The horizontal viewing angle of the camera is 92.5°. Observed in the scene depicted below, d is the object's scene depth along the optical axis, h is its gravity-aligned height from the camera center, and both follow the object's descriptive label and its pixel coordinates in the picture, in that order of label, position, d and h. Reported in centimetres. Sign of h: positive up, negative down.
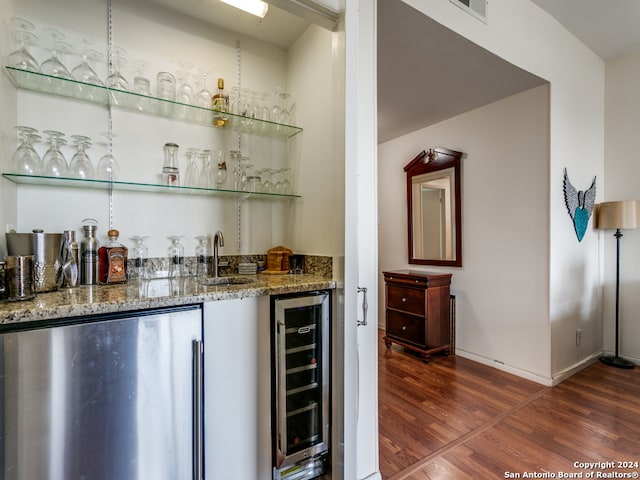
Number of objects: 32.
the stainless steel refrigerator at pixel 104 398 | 89 -52
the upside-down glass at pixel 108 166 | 159 +38
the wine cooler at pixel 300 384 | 137 -69
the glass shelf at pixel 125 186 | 138 +27
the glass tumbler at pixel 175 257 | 174 -11
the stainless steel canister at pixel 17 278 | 103 -14
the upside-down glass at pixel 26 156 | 134 +37
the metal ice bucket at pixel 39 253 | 117 -6
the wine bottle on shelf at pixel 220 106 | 184 +79
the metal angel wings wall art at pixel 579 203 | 273 +31
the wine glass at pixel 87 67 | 150 +84
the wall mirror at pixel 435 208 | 329 +34
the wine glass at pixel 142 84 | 164 +83
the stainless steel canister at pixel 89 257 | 144 -9
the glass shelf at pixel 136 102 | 139 +72
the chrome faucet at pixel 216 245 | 179 -4
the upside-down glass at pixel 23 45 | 132 +87
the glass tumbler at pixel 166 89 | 171 +84
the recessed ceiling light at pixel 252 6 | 170 +132
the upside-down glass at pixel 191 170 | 183 +41
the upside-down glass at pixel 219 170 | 190 +42
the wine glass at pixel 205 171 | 186 +41
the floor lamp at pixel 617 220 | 279 +15
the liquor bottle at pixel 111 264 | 149 -13
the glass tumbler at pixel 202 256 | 183 -11
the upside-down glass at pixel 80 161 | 148 +38
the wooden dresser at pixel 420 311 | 308 -78
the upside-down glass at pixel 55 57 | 141 +85
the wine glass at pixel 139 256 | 163 -10
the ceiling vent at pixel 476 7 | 190 +147
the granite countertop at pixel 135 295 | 92 -22
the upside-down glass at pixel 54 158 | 142 +37
